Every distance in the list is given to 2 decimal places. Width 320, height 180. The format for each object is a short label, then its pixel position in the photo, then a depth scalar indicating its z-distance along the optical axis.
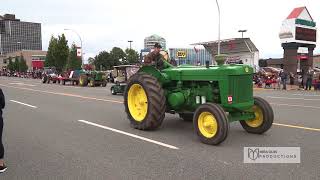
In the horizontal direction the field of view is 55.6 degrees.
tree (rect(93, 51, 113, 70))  70.67
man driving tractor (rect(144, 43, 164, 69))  7.10
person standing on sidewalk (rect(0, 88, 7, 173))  4.63
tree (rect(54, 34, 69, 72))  53.38
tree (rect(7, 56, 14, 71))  86.73
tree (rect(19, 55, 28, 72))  81.26
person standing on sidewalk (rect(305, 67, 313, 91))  20.95
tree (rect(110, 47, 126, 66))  70.10
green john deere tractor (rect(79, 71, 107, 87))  26.11
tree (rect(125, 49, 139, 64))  64.03
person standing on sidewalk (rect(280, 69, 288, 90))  22.16
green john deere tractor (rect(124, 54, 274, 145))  5.85
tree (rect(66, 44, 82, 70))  53.90
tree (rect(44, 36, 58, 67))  53.77
